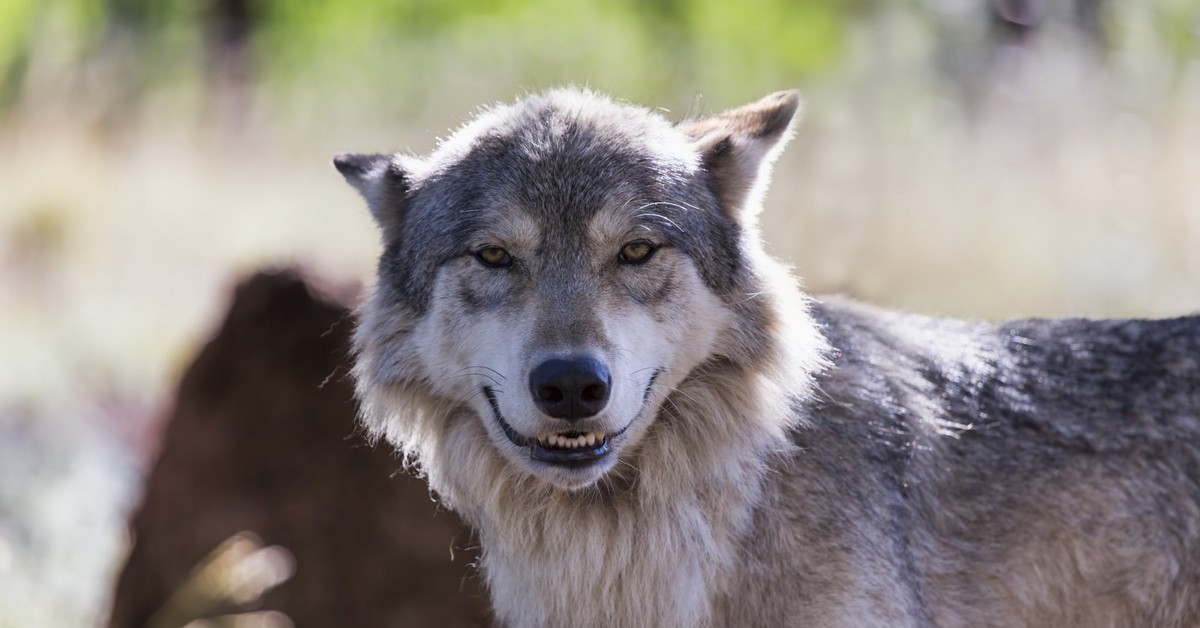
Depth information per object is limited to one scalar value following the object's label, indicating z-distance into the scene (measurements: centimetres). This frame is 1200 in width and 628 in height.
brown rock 1365
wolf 737
